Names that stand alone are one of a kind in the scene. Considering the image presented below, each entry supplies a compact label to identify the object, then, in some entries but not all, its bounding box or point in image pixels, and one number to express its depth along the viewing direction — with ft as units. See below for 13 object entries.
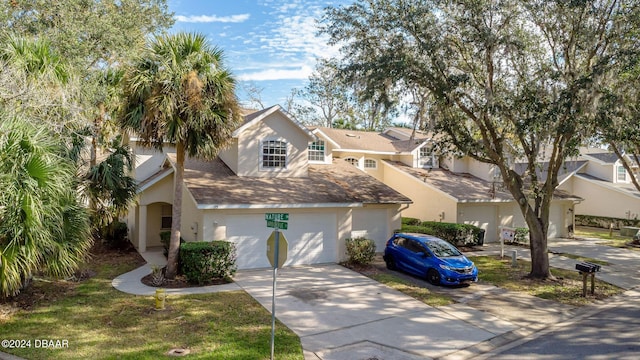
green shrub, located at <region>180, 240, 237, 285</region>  42.88
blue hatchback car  44.98
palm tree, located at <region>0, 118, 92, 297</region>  26.32
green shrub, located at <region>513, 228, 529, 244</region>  77.30
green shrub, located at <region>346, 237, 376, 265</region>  53.26
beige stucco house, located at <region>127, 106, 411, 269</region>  50.90
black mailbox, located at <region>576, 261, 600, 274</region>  42.57
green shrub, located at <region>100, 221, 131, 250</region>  62.08
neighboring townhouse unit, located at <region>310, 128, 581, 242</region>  76.95
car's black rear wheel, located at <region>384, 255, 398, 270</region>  51.98
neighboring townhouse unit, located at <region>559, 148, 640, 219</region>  102.73
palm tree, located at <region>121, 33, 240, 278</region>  39.70
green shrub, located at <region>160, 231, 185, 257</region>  55.24
